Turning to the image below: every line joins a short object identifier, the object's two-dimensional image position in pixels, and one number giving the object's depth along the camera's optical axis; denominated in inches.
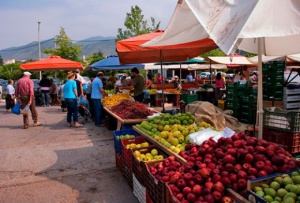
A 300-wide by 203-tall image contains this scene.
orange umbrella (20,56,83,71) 606.4
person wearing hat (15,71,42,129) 385.1
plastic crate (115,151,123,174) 207.9
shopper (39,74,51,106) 654.5
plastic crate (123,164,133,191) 183.8
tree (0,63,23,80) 1708.9
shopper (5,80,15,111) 583.2
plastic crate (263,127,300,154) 184.7
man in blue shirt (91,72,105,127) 391.5
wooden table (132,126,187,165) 149.5
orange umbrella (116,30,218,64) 234.5
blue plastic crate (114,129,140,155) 209.2
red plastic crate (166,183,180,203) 112.8
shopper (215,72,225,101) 576.7
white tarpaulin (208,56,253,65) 536.4
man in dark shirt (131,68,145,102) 401.1
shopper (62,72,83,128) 374.9
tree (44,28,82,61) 1100.5
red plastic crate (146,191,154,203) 140.4
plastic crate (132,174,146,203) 152.7
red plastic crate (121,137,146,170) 182.1
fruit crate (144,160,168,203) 122.9
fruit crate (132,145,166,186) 151.4
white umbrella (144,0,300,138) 102.3
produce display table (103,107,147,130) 267.7
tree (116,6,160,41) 1184.2
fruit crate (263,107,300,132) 183.0
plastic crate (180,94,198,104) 453.4
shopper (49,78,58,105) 696.4
